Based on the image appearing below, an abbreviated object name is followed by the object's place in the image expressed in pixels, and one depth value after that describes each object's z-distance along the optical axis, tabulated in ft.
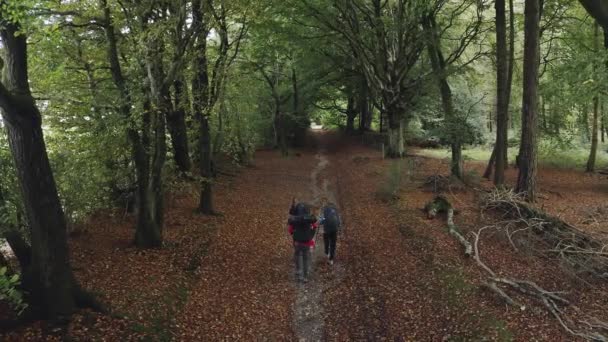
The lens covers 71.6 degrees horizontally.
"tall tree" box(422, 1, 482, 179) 61.52
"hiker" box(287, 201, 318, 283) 33.35
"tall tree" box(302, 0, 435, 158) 67.72
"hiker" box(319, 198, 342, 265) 35.73
